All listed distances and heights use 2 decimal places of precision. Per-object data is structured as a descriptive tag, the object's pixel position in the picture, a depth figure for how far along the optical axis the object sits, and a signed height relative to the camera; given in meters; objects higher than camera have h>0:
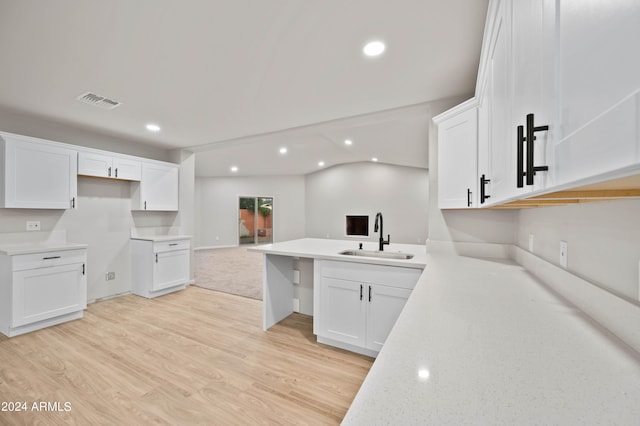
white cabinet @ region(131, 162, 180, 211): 4.23 +0.38
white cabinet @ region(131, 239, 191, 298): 4.00 -0.84
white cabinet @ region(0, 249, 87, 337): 2.77 -0.86
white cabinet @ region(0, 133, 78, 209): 2.92 +0.43
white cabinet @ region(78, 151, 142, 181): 3.54 +0.64
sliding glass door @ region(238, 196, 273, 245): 10.14 -0.28
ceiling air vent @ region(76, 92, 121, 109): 2.68 +1.14
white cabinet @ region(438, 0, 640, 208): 0.34 +0.21
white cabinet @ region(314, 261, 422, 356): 2.24 -0.78
